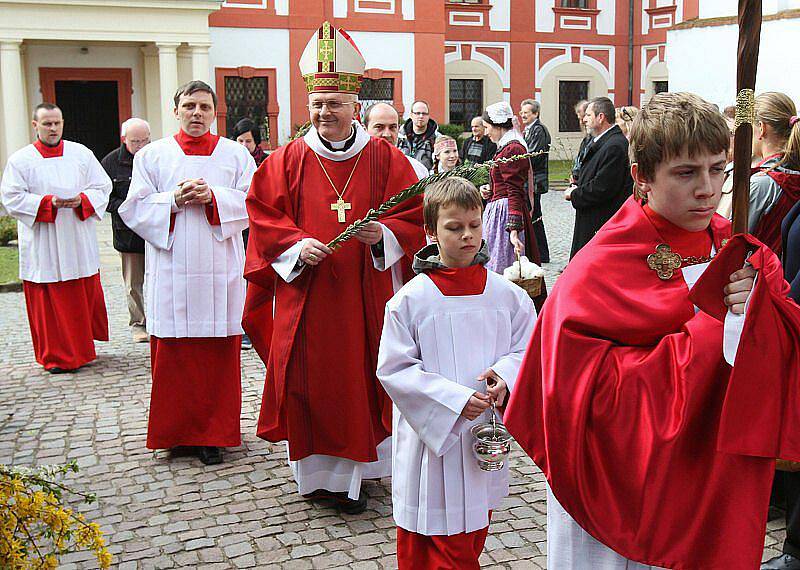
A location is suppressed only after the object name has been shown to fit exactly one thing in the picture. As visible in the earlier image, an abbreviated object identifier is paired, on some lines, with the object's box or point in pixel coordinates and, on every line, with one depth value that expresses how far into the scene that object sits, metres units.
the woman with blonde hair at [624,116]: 8.29
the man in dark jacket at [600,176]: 7.21
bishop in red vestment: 4.59
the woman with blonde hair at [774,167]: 4.18
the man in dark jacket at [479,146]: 10.97
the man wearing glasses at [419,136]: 8.74
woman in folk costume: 8.29
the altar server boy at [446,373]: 3.29
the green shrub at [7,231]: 16.83
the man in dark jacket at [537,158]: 10.88
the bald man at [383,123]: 6.81
